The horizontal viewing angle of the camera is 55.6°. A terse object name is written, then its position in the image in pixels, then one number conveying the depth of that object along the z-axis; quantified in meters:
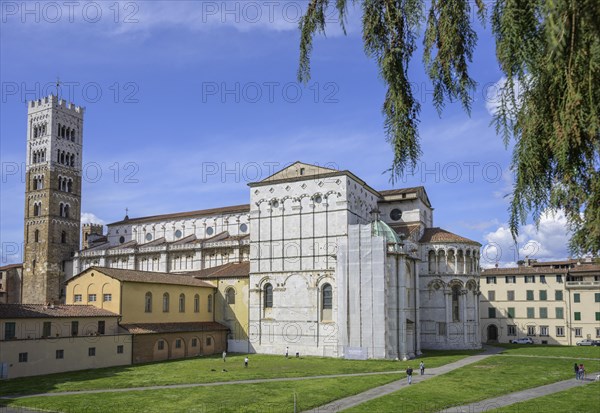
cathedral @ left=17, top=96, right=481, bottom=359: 52.09
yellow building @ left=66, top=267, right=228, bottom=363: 50.19
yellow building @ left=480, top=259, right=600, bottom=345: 71.75
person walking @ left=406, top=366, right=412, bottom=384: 36.44
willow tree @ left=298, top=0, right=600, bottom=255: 7.59
